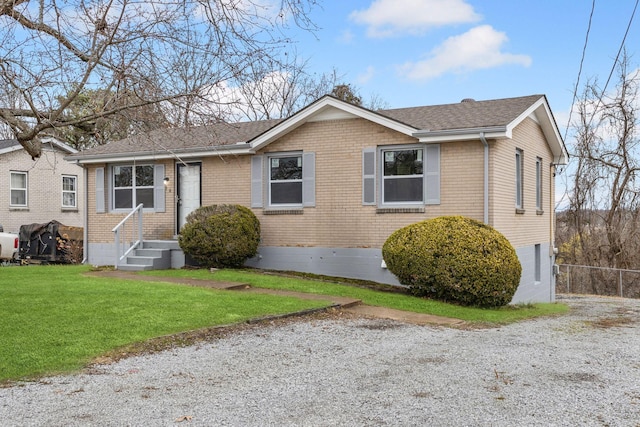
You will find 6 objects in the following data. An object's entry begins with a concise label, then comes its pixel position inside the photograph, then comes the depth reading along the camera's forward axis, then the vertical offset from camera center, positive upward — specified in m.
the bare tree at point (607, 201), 25.69 +0.87
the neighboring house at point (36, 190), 24.14 +1.49
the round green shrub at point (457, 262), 11.90 -0.81
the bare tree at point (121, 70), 7.79 +2.07
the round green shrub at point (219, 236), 15.26 -0.30
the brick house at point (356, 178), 14.24 +1.18
